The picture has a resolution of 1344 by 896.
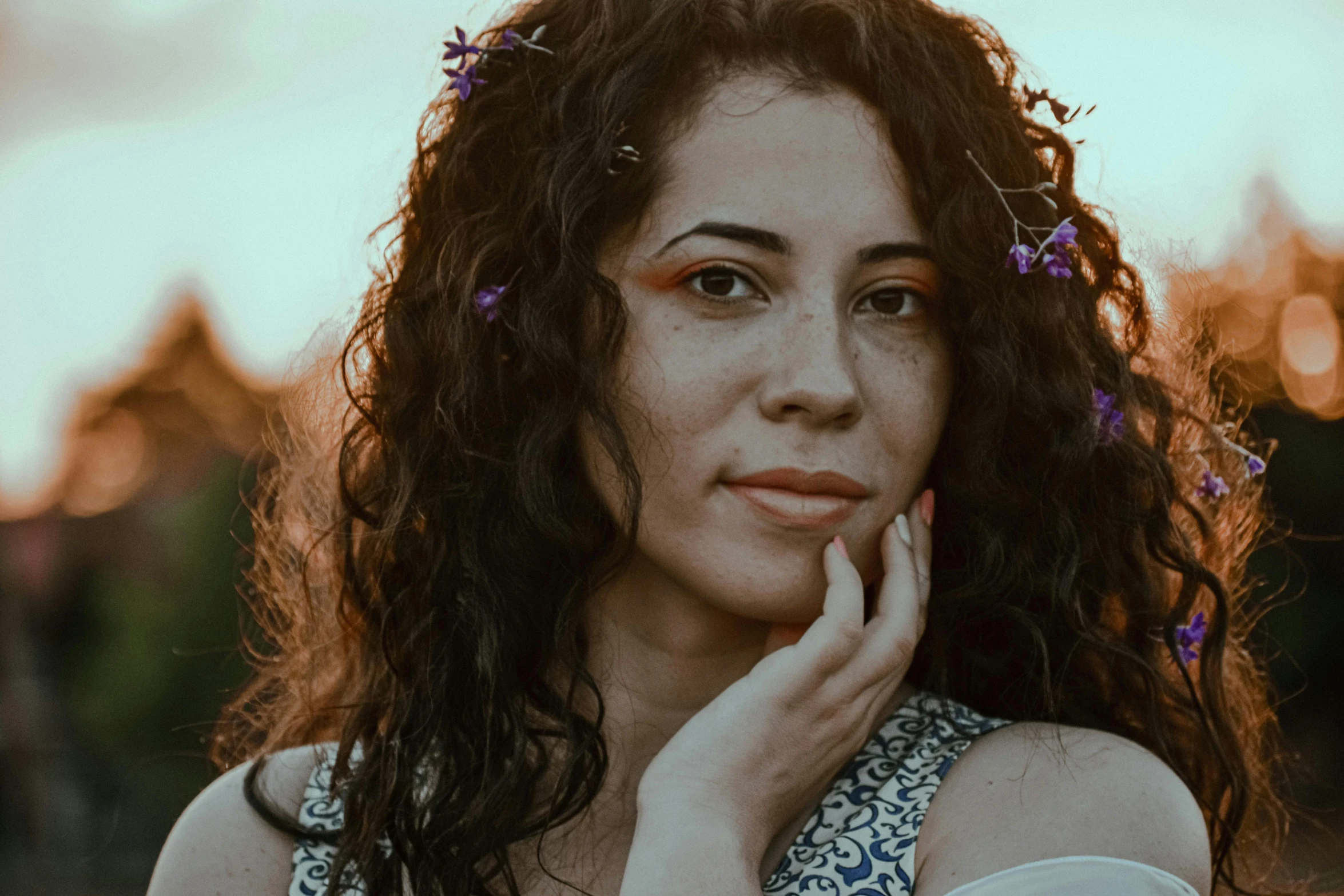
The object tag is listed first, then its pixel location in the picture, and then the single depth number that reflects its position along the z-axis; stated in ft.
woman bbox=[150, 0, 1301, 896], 7.64
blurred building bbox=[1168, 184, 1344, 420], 28.37
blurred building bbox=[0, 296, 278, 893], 37.60
